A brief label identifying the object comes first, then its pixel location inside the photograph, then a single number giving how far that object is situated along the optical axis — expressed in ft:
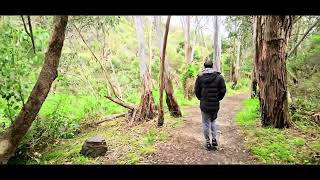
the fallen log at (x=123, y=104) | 17.64
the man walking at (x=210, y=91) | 11.00
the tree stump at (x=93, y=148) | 12.55
